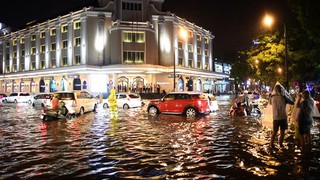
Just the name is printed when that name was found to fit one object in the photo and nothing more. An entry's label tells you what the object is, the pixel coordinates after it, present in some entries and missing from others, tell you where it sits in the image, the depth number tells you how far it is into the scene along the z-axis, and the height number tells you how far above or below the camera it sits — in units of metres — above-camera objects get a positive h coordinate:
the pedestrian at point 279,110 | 7.01 -0.50
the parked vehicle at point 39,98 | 23.74 -0.36
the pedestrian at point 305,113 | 6.98 -0.59
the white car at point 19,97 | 33.32 -0.35
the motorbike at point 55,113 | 13.87 -1.09
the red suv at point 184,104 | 15.01 -0.66
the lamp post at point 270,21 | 16.21 +4.93
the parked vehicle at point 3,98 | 34.64 -0.57
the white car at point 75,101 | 15.59 -0.44
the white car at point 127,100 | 22.22 -0.57
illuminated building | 40.31 +8.07
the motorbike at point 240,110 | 14.77 -1.04
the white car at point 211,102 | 15.80 -0.60
